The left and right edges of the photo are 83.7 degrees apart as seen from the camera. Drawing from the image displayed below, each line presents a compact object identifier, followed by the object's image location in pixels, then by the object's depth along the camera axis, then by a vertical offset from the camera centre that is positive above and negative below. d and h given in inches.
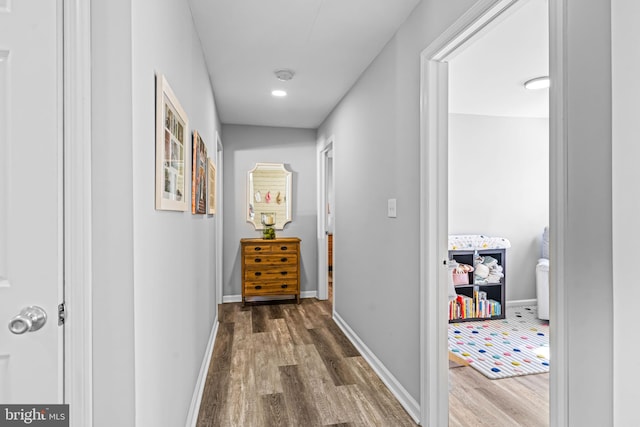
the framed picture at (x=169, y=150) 50.6 +10.4
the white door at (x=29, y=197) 35.8 +1.7
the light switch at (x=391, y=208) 94.9 +1.4
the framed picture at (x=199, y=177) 83.5 +9.3
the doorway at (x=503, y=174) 107.2 +19.9
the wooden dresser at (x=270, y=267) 177.2 -26.9
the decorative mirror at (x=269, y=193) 192.1 +10.9
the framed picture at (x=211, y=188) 117.5 +9.0
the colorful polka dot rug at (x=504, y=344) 107.9 -46.5
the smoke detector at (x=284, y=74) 119.3 +47.2
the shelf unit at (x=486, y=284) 157.9 -31.5
